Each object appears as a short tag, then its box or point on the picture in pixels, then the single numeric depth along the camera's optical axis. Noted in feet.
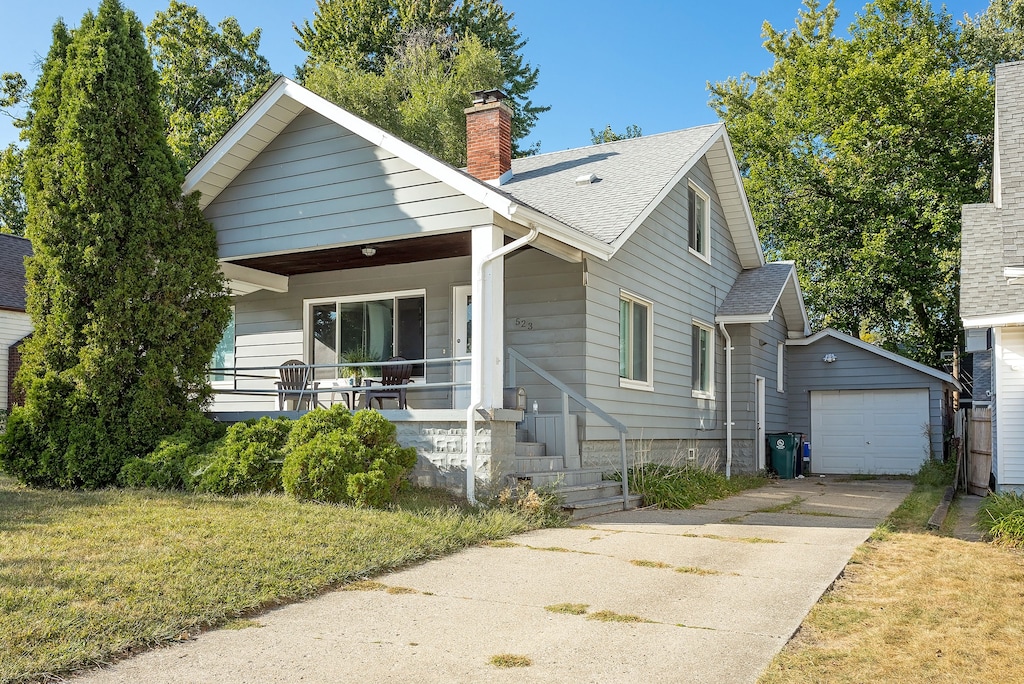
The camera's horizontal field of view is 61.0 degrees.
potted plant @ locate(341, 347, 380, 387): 44.29
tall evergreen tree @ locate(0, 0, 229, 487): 32.99
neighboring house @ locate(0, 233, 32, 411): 74.39
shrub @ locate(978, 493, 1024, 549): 27.81
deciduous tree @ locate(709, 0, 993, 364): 76.84
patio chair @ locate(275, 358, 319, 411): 41.41
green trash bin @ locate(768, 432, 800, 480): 60.13
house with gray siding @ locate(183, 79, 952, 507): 32.58
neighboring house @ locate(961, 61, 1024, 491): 35.50
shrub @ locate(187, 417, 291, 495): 30.01
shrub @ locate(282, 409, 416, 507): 27.96
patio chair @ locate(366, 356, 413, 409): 36.91
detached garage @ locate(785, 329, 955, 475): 62.18
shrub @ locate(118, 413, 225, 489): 31.68
